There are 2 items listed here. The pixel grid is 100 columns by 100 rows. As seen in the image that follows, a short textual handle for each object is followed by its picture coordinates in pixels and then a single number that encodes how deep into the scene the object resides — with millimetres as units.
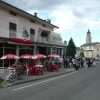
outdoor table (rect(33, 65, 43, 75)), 12395
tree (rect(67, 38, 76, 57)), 38241
